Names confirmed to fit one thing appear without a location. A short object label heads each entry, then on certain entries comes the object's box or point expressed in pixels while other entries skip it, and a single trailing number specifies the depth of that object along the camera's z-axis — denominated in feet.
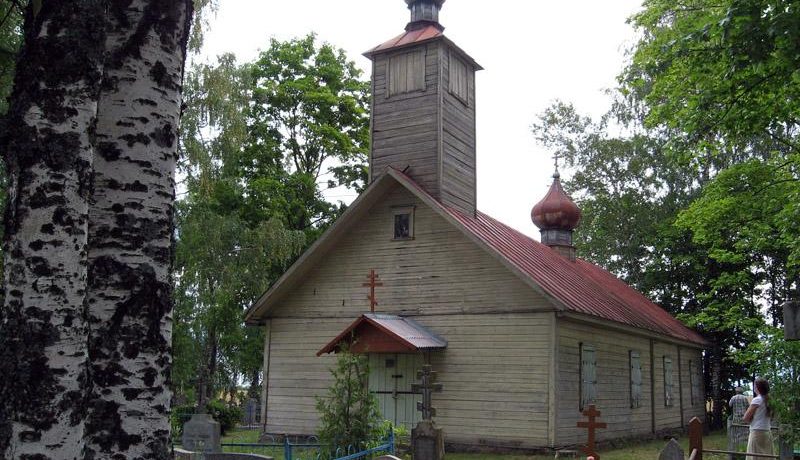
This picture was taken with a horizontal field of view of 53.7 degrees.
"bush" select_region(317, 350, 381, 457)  37.76
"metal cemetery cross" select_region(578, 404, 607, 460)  34.10
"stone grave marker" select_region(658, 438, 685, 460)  29.84
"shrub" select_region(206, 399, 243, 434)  72.18
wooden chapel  51.65
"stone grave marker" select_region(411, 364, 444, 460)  35.81
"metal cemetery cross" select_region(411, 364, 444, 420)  42.63
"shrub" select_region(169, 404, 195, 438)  64.72
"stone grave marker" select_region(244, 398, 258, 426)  87.40
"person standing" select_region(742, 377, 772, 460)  38.42
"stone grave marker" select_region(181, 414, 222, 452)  39.40
